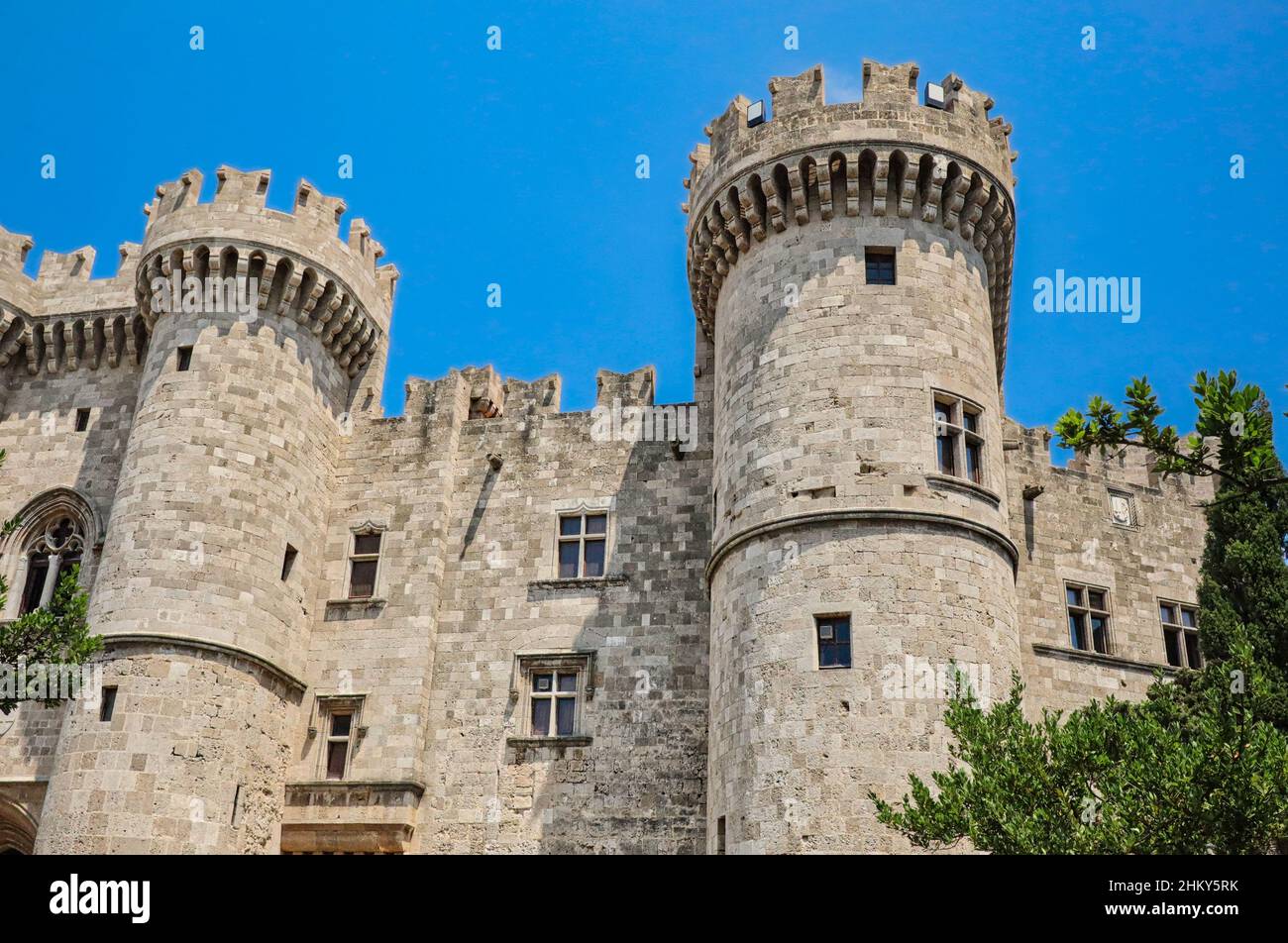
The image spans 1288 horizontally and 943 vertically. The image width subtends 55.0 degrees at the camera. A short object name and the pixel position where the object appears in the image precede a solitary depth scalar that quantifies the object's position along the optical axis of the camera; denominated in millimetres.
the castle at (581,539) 16953
